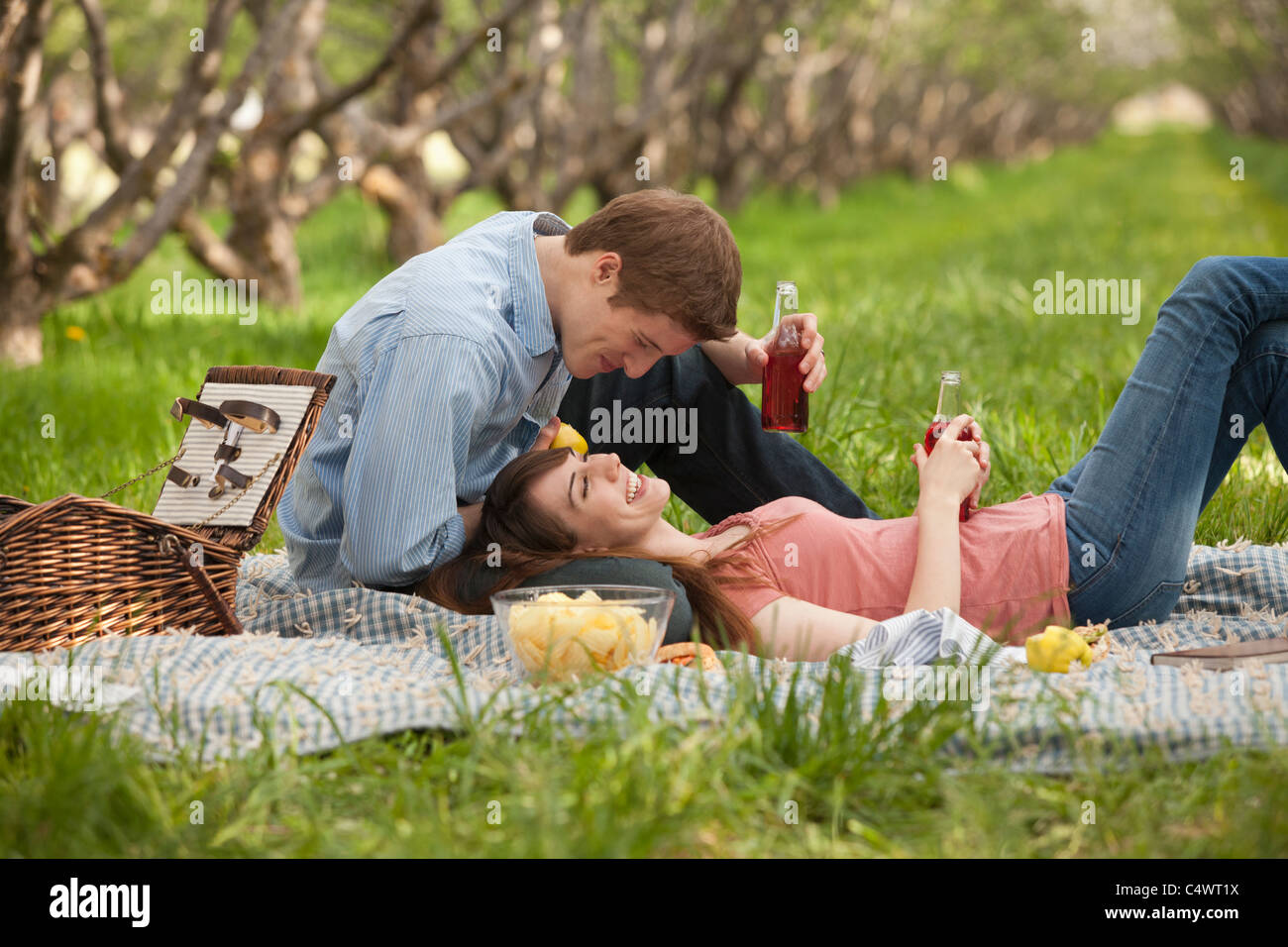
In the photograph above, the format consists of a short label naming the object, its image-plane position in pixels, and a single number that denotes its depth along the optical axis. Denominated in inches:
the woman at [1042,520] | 135.0
